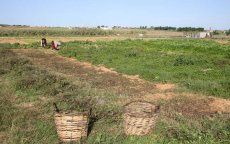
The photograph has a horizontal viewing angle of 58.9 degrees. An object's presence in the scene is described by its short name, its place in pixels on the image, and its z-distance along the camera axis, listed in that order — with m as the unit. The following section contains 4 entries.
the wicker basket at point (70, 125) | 3.60
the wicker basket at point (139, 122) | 3.78
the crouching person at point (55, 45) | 19.50
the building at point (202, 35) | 44.22
